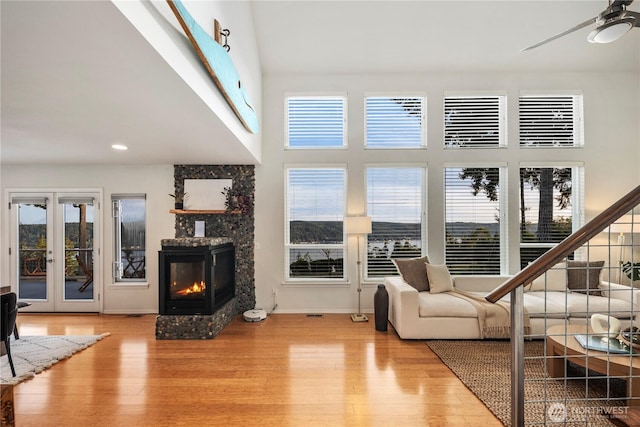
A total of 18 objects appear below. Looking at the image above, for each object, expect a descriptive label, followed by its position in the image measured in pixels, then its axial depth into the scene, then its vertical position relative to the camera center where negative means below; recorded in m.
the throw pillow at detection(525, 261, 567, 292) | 4.67 -0.96
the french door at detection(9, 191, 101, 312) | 5.31 -0.55
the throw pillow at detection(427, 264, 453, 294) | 4.53 -0.89
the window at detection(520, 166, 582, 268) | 5.24 +0.14
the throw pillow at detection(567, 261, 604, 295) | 4.54 -0.85
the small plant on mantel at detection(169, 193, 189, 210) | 5.09 +0.24
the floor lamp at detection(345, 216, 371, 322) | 4.79 -0.16
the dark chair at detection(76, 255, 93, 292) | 5.33 -0.93
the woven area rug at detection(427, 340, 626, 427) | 2.45 -1.49
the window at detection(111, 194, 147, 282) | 5.32 -0.35
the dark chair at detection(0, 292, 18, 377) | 3.02 -0.94
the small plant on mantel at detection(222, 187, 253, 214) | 5.07 +0.22
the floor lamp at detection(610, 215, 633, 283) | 4.74 -0.20
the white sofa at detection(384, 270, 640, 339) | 3.96 -1.20
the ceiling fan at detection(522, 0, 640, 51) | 2.62 +1.57
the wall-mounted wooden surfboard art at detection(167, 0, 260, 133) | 1.99 +1.18
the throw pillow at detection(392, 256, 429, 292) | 4.63 -0.81
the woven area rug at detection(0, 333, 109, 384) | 3.16 -1.51
